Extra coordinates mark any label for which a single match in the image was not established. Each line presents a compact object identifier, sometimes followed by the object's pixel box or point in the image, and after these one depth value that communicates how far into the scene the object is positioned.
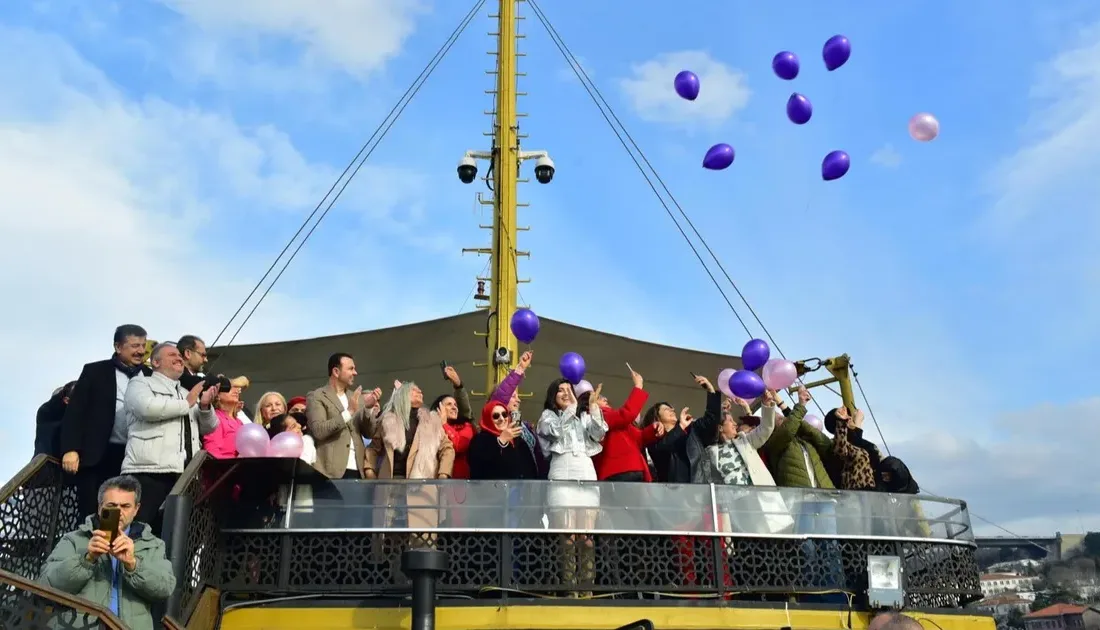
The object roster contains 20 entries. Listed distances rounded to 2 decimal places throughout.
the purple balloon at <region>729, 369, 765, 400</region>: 7.88
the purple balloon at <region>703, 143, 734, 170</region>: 10.72
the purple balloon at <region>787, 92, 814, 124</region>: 11.09
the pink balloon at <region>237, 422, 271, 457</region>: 6.15
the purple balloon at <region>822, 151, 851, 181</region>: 10.86
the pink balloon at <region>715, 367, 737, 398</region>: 8.27
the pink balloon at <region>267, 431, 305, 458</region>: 6.12
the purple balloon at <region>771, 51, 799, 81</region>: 11.25
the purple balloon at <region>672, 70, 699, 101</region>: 11.19
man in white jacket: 5.74
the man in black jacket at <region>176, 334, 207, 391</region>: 7.01
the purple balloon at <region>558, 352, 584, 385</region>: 8.78
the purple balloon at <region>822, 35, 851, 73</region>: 10.91
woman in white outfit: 6.36
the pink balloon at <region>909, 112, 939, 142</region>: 10.99
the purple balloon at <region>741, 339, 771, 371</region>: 8.65
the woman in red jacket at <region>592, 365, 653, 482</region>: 7.11
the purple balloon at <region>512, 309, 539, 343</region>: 9.16
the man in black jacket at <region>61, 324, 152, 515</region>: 6.04
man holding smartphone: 4.10
